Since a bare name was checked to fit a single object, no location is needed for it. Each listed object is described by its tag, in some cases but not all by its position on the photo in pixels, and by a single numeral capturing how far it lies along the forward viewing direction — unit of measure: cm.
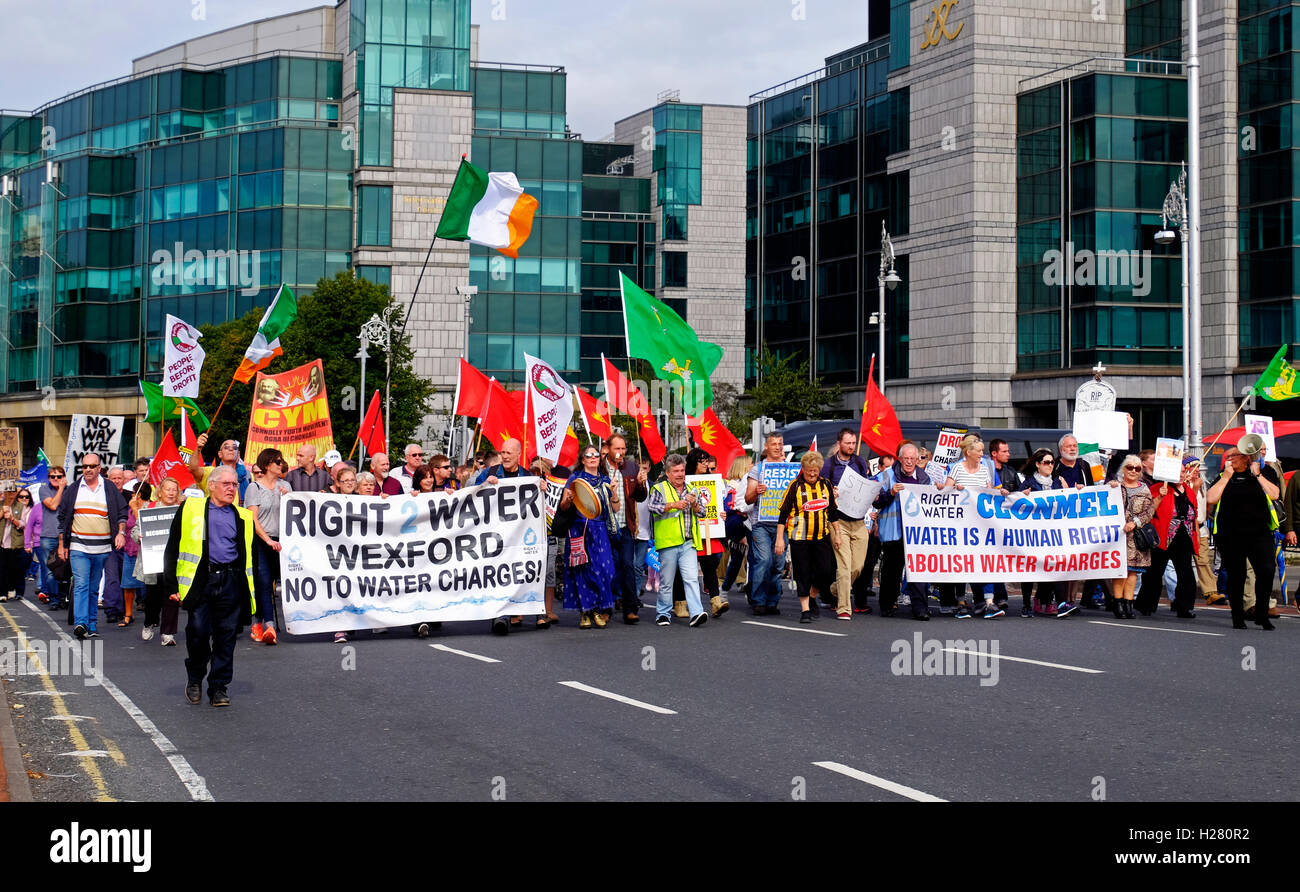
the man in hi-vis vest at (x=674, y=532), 1688
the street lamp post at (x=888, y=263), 4228
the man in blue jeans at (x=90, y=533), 1675
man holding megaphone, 1591
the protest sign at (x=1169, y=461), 1750
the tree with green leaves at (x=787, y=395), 6538
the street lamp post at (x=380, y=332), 5189
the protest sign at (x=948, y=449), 2219
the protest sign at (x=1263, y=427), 2027
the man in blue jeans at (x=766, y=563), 1798
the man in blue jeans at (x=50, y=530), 2139
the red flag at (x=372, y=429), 2592
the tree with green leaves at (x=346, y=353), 6172
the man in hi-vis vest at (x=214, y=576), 1102
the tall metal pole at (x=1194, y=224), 2506
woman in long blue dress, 1644
